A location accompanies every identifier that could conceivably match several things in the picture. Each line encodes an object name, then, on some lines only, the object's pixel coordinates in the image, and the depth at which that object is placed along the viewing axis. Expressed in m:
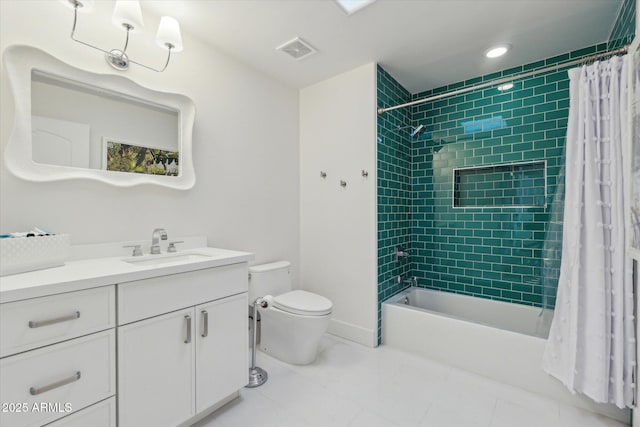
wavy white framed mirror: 1.33
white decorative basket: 1.09
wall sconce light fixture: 1.41
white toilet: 2.01
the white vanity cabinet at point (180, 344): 1.21
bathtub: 1.78
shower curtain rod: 1.48
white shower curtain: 1.45
